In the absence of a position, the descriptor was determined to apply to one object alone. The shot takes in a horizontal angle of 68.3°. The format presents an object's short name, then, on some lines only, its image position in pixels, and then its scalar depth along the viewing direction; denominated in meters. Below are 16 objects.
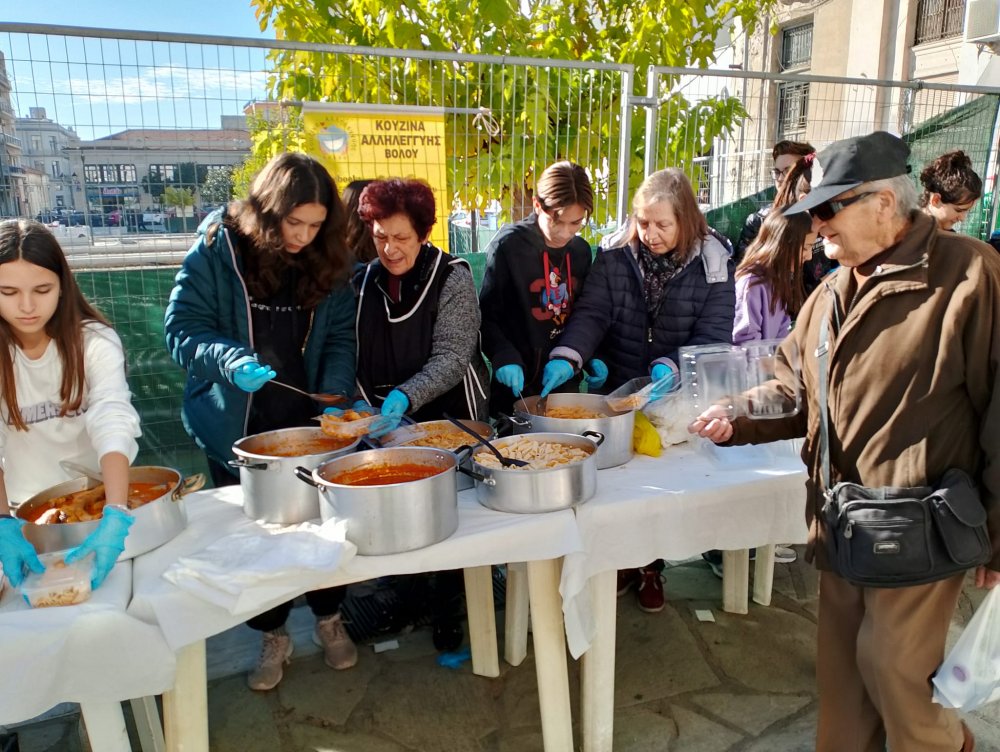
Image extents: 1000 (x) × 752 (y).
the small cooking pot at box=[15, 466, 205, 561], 1.65
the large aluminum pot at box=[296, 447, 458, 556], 1.71
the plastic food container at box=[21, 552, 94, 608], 1.54
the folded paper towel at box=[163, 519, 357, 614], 1.64
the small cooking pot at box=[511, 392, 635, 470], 2.26
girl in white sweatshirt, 1.86
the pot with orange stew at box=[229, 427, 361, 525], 1.86
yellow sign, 3.63
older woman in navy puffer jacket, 2.79
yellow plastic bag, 2.44
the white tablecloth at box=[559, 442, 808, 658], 2.05
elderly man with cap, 1.65
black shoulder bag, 1.65
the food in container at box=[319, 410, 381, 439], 2.06
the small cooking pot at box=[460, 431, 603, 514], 1.93
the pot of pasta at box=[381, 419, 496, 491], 2.22
